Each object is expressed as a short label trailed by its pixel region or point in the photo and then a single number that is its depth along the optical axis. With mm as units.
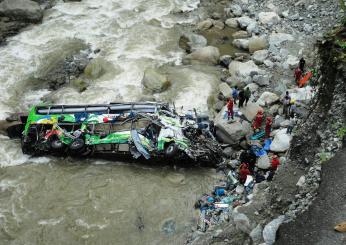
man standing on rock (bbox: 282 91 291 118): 16188
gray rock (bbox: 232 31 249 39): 22797
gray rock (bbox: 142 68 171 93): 18875
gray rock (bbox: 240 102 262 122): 16625
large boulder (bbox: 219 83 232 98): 18219
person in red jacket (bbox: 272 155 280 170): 13586
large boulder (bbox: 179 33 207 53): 22133
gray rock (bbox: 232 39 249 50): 21672
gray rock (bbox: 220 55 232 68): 20594
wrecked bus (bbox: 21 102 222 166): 14820
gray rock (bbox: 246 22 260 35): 22594
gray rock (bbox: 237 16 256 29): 23417
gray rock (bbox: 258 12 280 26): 22938
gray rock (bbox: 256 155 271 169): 14188
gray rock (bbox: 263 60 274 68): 19750
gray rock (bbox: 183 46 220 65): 20797
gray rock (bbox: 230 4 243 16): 24553
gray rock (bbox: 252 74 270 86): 18344
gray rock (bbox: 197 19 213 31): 23812
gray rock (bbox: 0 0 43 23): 23969
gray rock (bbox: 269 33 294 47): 21167
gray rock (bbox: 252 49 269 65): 20188
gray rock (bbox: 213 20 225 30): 23875
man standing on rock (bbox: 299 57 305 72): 18355
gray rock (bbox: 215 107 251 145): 15594
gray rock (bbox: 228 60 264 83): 19062
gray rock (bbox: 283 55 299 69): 19420
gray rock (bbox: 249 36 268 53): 21169
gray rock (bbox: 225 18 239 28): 23891
